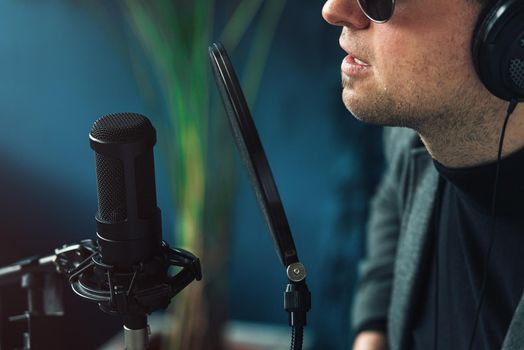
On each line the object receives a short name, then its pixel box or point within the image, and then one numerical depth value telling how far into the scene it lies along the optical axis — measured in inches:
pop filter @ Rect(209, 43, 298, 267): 28.6
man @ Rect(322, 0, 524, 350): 39.9
